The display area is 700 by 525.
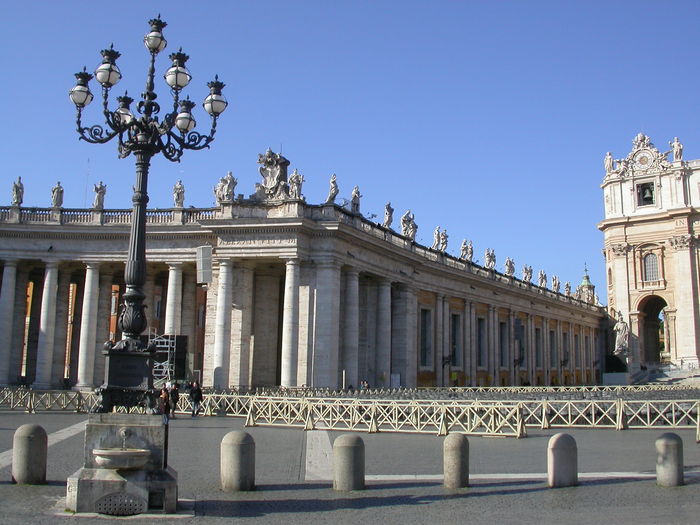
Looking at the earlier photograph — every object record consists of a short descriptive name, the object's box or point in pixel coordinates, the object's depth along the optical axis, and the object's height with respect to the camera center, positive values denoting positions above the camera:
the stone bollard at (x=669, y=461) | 12.44 -1.62
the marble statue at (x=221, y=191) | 35.78 +8.77
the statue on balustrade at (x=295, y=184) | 35.16 +9.00
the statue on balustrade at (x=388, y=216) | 43.22 +9.16
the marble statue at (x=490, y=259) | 60.72 +9.24
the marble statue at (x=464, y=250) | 56.54 +9.31
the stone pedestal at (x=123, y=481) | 10.27 -1.73
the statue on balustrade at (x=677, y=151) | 69.14 +21.38
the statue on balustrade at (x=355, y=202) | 38.94 +8.99
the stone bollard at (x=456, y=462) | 12.24 -1.66
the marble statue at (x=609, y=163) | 74.56 +21.61
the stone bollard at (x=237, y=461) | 11.68 -1.63
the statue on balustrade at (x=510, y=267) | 64.94 +9.18
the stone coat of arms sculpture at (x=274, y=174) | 35.78 +9.70
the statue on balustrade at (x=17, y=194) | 39.31 +9.26
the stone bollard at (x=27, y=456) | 12.09 -1.62
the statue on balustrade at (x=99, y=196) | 39.22 +9.24
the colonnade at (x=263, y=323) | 34.47 +2.23
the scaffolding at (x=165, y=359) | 33.28 +0.18
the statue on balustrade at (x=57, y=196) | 39.38 +9.20
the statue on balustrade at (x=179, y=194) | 38.88 +9.29
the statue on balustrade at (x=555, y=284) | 78.00 +9.24
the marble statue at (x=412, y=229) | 46.78 +9.12
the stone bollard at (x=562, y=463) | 12.38 -1.66
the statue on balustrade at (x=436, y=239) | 52.09 +9.36
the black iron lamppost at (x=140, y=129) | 11.58 +4.39
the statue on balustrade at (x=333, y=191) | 36.00 +8.88
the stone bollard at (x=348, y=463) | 11.82 -1.64
